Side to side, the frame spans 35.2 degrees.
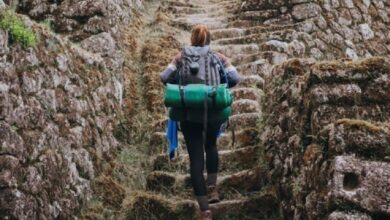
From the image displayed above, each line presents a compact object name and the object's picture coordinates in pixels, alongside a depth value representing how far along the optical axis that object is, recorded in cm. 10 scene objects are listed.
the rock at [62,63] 580
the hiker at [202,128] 515
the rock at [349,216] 382
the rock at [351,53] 920
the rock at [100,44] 760
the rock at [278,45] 864
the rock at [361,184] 383
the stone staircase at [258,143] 514
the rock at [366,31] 982
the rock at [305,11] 934
